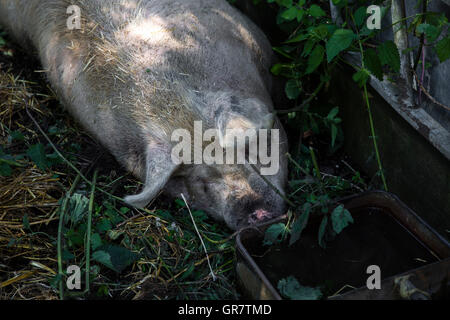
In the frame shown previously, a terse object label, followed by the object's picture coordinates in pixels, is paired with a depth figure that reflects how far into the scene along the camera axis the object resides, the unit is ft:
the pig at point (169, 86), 9.28
